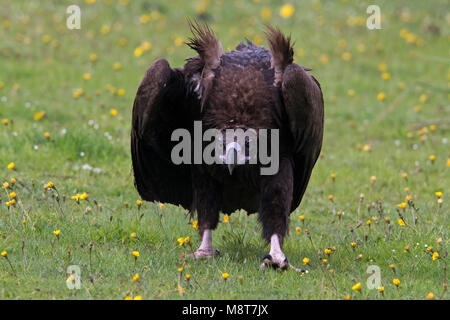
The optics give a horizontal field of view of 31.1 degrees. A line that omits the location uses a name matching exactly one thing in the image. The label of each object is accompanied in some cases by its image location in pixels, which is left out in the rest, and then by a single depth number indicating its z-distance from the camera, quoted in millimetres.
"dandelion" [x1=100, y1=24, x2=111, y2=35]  13016
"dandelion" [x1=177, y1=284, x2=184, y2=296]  4814
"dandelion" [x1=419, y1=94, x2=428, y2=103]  11094
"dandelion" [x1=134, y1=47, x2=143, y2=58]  11527
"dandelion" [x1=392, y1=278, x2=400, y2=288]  4836
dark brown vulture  5594
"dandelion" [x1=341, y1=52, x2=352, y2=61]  12828
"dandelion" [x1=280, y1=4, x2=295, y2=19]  14227
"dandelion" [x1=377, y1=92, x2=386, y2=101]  10578
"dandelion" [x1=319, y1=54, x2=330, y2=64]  12617
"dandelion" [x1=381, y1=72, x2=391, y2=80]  11672
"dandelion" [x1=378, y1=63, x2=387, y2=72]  12508
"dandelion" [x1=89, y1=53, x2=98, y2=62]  11797
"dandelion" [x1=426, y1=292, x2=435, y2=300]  4684
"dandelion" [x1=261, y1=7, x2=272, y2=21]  14230
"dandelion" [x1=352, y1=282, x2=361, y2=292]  4697
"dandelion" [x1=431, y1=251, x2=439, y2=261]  5361
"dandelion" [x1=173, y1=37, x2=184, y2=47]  12691
